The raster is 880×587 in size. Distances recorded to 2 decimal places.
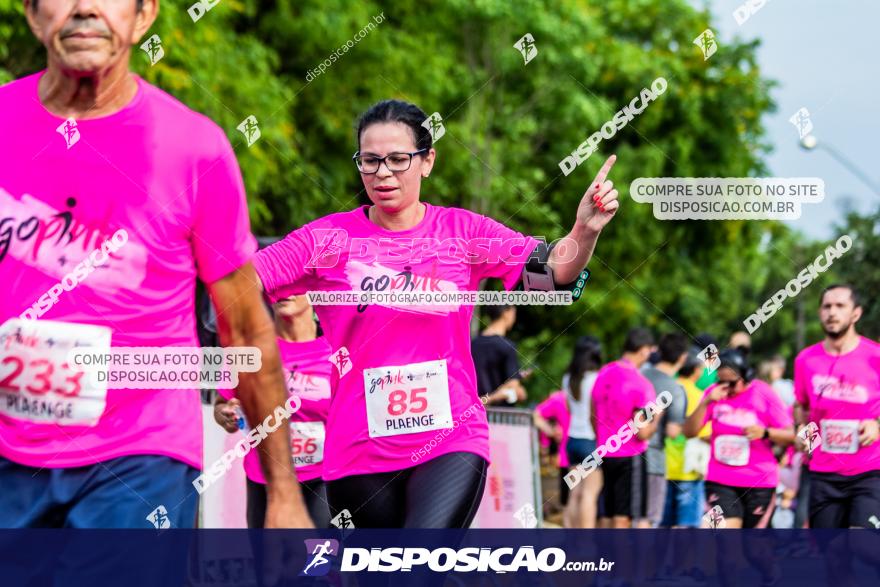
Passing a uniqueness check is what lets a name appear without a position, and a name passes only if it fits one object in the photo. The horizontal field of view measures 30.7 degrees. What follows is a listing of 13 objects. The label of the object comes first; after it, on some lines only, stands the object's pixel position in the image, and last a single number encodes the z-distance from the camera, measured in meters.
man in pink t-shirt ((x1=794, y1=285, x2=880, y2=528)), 8.54
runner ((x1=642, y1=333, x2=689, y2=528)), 10.80
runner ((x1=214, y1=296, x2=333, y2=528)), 7.00
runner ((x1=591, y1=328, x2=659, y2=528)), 10.30
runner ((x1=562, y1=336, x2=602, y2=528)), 11.06
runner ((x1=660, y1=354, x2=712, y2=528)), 11.23
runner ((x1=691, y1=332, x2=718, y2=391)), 10.41
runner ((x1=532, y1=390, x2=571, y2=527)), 11.66
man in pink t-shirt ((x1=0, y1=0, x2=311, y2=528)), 4.20
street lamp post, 10.12
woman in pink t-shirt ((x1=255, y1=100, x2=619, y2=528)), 5.68
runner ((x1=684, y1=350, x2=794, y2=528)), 9.80
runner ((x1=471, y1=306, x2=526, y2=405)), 9.15
